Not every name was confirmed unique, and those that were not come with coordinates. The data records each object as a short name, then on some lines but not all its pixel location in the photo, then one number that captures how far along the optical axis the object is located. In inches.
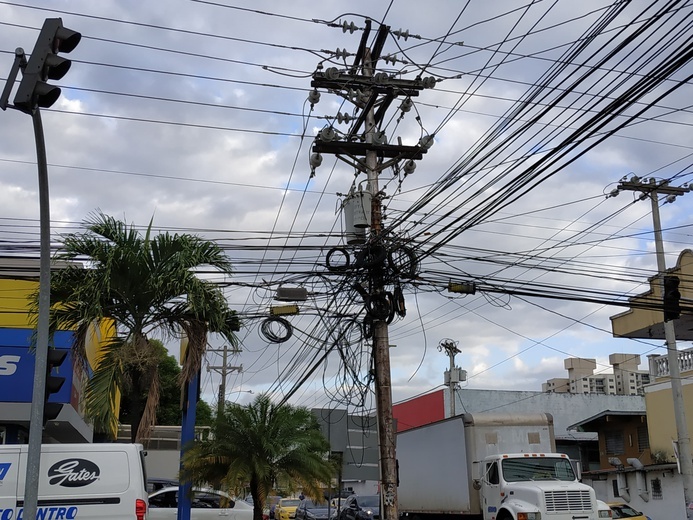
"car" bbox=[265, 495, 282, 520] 1376.6
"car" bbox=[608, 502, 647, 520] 781.3
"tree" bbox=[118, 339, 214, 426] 1689.2
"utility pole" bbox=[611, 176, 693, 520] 845.8
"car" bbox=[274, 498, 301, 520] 1274.6
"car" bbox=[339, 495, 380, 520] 952.3
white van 461.1
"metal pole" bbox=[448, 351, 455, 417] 1484.9
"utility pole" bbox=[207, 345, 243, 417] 1857.8
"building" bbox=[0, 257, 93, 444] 608.7
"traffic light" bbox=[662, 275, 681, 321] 692.7
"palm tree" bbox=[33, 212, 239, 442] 562.3
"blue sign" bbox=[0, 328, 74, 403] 609.9
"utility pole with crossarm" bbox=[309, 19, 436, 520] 620.1
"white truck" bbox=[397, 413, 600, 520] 662.5
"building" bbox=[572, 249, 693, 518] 1019.9
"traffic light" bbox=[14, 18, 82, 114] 306.8
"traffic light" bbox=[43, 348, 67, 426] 446.9
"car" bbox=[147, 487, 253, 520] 719.7
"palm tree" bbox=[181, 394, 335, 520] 631.8
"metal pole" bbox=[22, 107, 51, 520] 410.0
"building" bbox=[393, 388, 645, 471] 1757.5
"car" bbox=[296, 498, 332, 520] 1051.9
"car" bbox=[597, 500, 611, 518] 684.1
